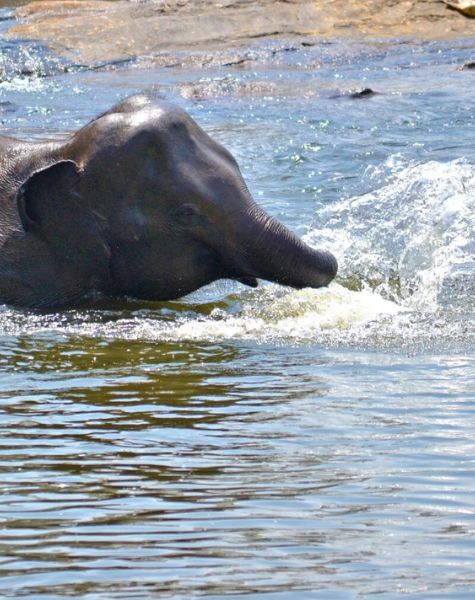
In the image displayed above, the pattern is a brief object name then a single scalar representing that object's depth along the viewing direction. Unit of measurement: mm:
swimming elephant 15523
